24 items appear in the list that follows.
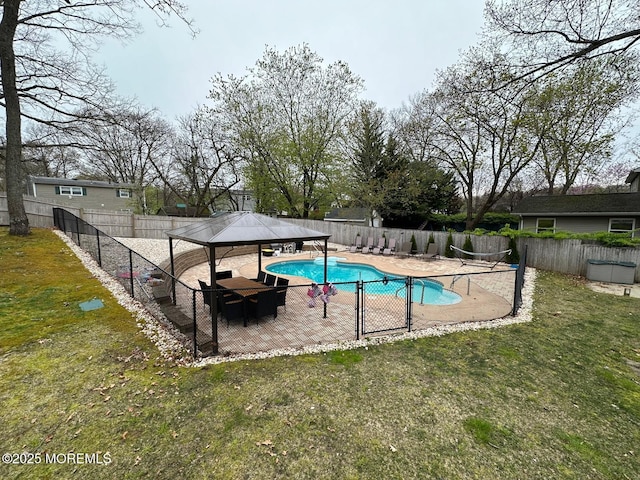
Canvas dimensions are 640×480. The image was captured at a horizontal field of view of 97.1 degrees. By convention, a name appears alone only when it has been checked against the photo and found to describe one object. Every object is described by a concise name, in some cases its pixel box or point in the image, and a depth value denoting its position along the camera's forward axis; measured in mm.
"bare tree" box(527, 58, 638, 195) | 10977
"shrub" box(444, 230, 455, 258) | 15117
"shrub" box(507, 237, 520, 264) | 12805
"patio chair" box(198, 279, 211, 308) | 6324
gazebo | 5043
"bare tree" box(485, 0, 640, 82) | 5762
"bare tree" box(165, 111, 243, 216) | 25844
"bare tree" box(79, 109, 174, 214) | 26766
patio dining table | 5942
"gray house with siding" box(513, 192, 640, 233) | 15352
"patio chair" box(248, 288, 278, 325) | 5984
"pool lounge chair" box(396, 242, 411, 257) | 16391
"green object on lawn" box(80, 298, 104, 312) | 5933
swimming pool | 8938
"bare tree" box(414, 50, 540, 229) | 15477
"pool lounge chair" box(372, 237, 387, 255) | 16781
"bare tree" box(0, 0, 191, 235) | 9852
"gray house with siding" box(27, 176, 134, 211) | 23953
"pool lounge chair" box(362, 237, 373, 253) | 17023
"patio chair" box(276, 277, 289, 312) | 6491
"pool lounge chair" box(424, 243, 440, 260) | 15501
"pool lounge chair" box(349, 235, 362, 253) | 17592
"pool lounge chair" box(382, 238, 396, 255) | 16641
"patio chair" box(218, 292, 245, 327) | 5871
